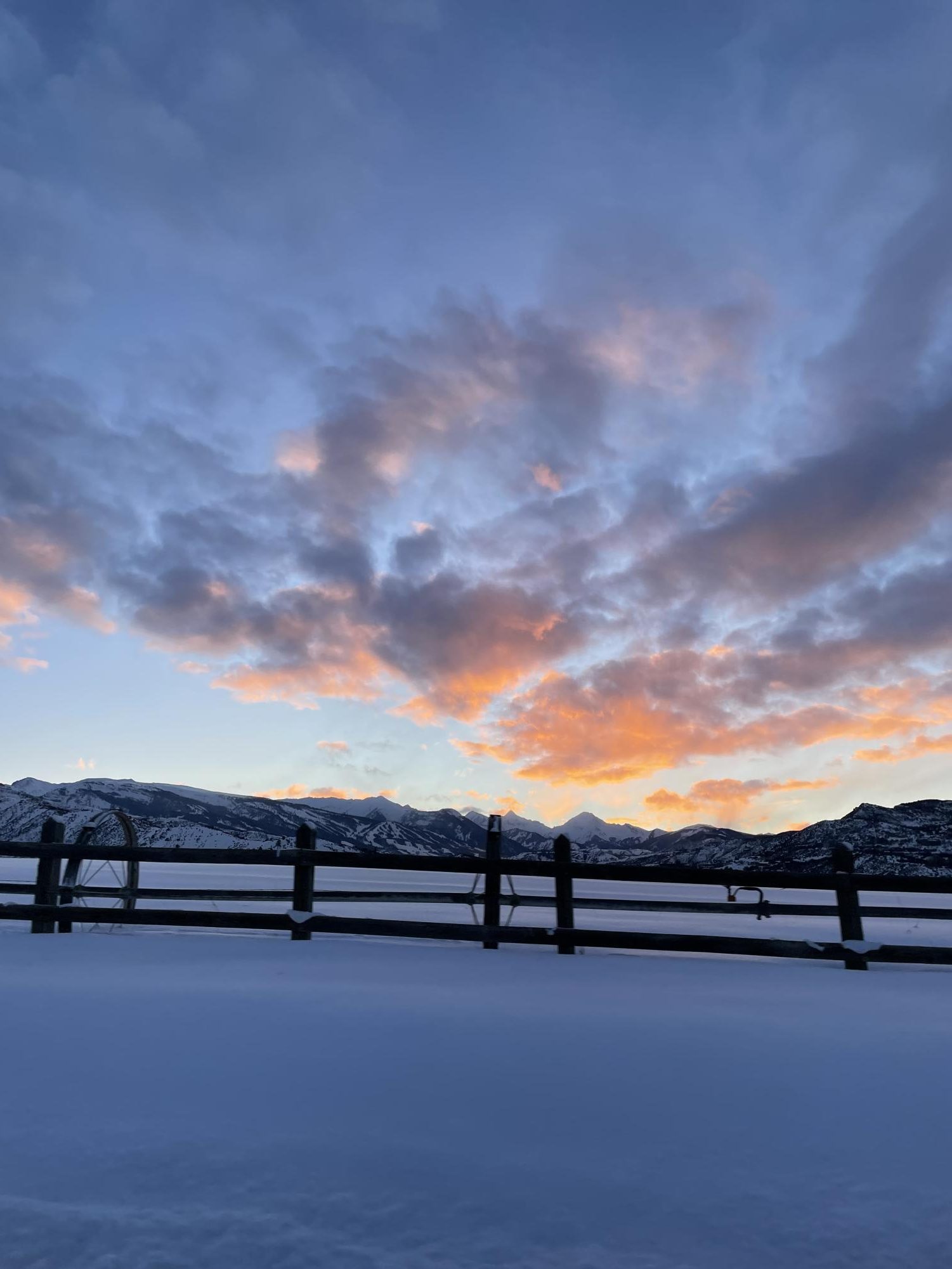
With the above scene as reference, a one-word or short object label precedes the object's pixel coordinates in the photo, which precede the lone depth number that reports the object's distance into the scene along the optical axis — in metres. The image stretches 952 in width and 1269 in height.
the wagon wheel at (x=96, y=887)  11.14
